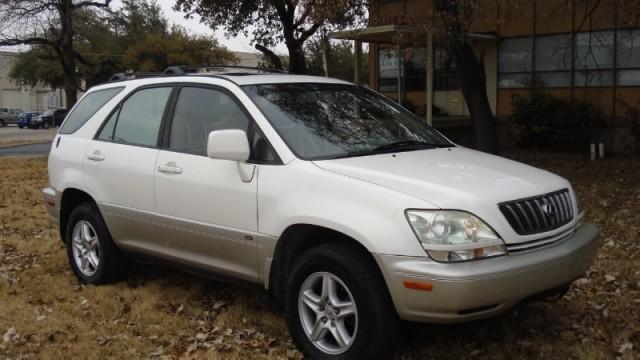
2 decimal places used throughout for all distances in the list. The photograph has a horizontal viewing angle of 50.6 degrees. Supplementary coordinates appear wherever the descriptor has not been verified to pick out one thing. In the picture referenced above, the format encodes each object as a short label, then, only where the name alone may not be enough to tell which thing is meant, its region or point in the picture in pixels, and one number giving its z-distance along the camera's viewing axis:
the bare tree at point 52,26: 20.92
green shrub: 17.08
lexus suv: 3.57
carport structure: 13.25
